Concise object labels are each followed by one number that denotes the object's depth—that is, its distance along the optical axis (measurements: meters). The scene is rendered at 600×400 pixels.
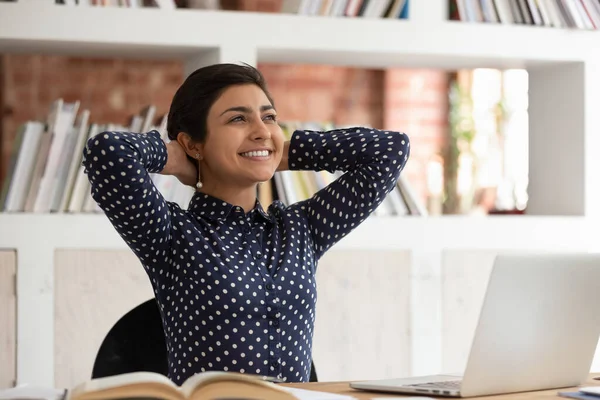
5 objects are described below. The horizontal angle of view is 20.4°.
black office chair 3.10
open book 2.45
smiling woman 3.08
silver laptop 2.71
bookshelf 3.90
